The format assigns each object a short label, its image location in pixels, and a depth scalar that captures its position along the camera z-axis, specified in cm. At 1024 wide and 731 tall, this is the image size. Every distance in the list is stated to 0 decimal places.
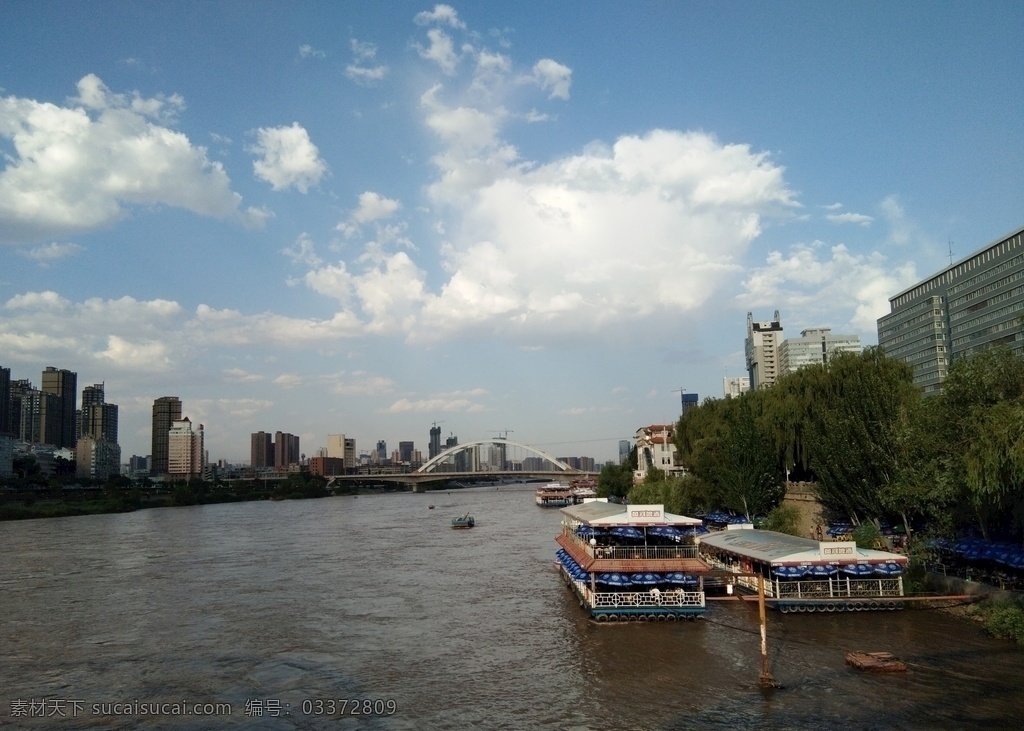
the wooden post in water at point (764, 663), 1970
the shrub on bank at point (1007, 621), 2298
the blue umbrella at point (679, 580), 2820
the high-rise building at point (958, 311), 10125
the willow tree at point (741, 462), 4728
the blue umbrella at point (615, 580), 2786
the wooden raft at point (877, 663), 2078
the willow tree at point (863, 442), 3525
